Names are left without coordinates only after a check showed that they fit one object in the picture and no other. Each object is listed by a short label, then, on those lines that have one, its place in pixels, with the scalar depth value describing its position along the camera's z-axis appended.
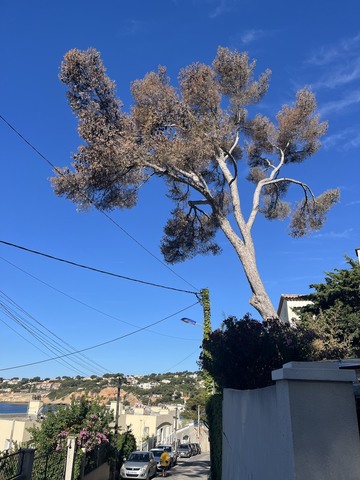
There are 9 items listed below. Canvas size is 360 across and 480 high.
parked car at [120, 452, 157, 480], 19.80
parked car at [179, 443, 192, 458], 39.31
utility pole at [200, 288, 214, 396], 18.95
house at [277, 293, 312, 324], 22.83
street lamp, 18.98
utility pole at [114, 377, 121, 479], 20.44
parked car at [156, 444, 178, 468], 29.29
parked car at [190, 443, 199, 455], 43.14
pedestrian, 21.65
